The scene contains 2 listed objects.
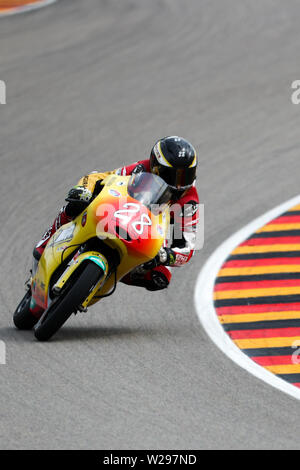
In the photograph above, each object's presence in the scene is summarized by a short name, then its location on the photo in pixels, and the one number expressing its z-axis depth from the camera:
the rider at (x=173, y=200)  14.92
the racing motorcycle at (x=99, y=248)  13.95
